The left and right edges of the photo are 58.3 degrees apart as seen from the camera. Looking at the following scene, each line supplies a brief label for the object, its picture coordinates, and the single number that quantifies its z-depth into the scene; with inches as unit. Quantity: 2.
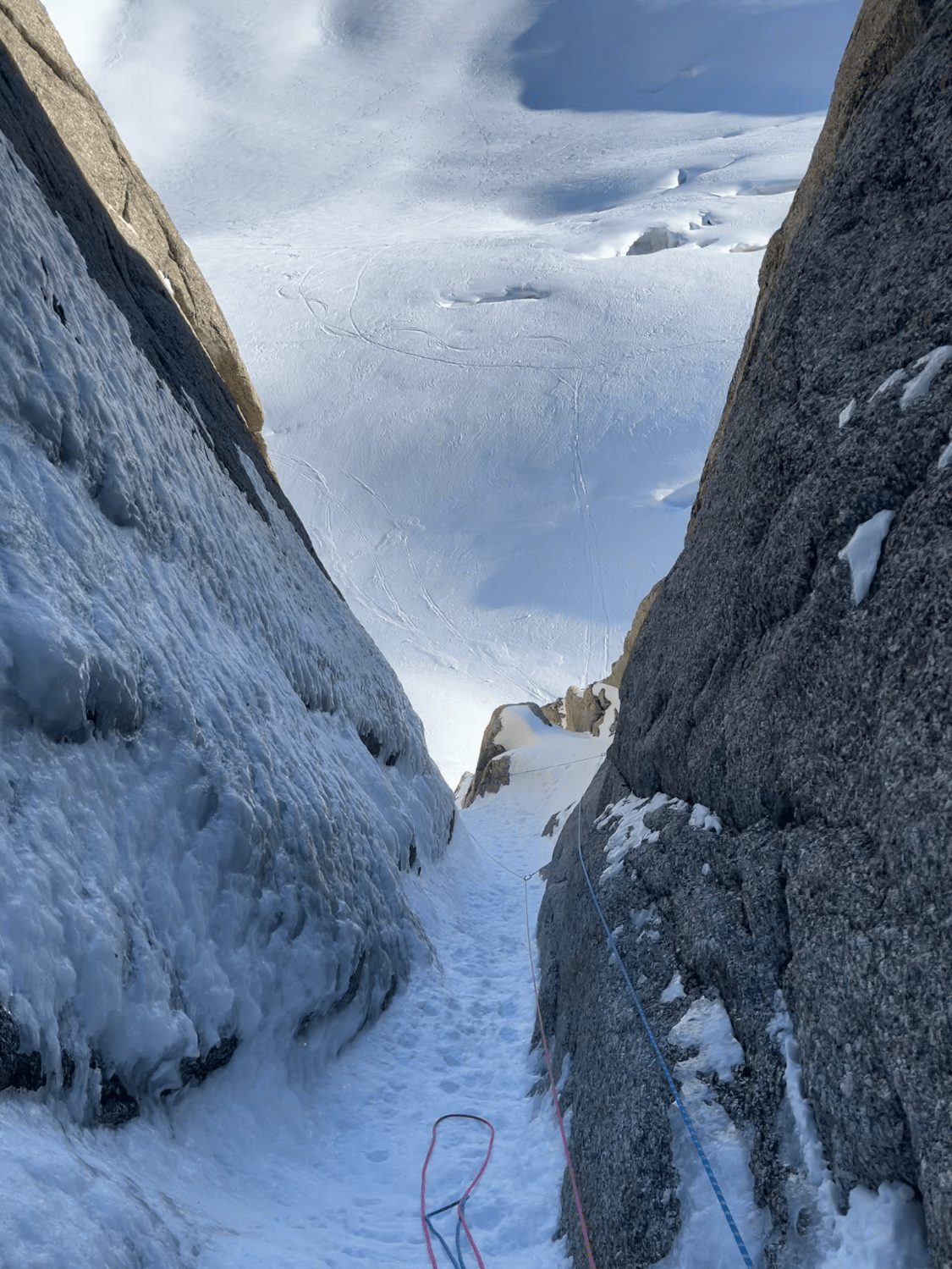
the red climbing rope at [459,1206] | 178.8
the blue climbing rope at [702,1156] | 132.4
